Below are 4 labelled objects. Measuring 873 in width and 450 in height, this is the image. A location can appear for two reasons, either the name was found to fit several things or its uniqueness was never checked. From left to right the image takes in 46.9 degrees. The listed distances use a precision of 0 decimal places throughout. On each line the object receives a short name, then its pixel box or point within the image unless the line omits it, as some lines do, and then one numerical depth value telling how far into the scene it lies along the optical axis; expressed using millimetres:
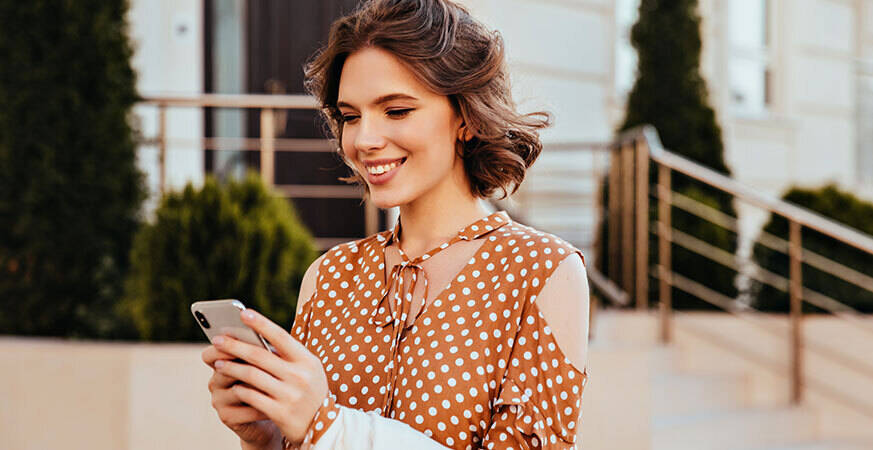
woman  1291
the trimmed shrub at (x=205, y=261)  4203
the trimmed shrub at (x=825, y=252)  5957
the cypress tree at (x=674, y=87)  6750
